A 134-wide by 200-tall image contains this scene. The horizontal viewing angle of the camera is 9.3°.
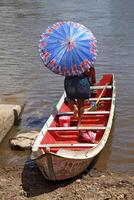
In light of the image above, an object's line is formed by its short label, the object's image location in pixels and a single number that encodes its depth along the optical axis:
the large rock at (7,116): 16.83
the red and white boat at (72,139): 12.73
